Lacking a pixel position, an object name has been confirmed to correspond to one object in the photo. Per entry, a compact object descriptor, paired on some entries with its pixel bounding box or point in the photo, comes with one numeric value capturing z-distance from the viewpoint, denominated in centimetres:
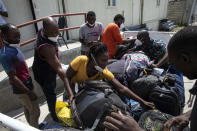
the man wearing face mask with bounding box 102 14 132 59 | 304
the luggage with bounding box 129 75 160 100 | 201
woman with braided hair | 184
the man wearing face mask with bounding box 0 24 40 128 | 170
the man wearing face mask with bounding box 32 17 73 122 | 188
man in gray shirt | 341
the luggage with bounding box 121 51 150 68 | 254
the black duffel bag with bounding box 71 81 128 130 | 138
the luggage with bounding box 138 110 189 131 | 148
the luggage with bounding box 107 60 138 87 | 227
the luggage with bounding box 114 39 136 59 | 327
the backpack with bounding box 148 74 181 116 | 185
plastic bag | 148
